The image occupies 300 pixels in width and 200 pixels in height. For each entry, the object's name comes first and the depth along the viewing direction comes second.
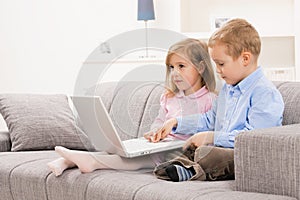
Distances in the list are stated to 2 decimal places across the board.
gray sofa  2.01
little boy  2.31
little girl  2.42
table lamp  4.45
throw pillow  3.21
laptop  2.40
